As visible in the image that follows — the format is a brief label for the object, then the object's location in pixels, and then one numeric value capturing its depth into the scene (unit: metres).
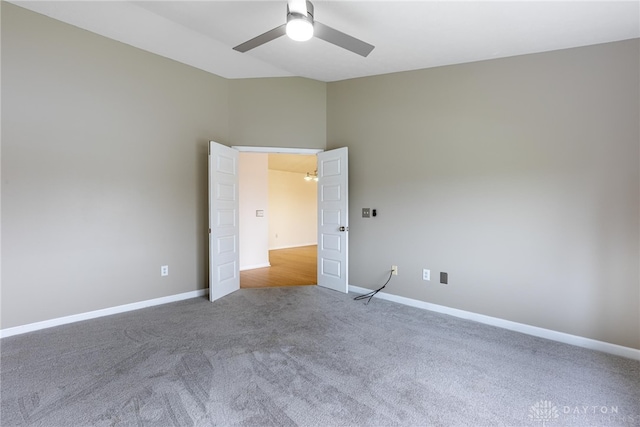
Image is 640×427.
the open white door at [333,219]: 3.98
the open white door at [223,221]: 3.60
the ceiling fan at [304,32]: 1.93
